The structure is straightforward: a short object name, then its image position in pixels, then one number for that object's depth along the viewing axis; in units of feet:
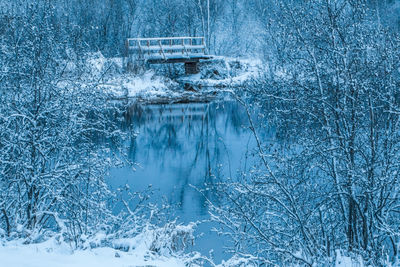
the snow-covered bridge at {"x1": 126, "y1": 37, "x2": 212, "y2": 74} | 195.31
